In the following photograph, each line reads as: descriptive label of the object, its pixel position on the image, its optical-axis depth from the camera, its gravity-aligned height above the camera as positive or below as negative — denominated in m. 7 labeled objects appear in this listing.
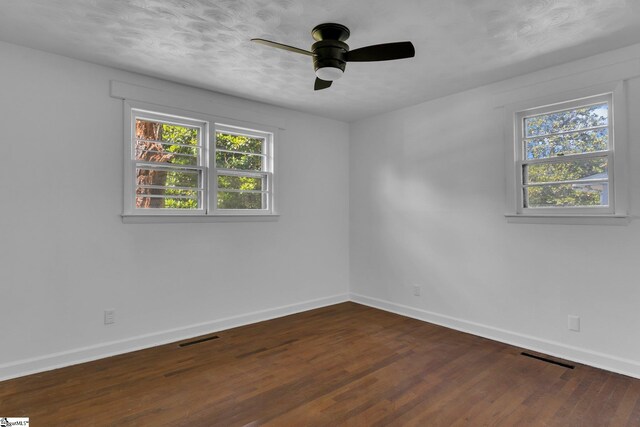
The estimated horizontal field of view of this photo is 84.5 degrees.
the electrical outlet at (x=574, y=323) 3.10 -0.95
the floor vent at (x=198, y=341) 3.50 -1.25
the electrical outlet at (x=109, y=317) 3.20 -0.90
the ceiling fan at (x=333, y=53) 2.40 +1.16
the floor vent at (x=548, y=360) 2.96 -1.27
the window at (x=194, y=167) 3.48 +0.55
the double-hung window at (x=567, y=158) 3.03 +0.52
